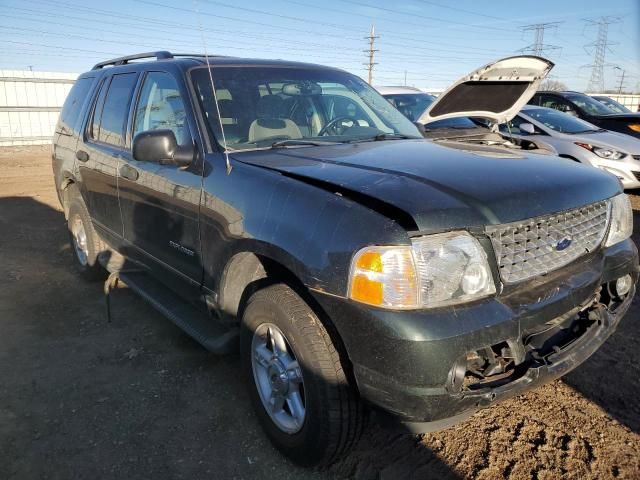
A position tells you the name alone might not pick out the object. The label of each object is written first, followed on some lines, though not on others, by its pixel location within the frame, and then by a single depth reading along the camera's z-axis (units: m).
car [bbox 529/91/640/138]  10.31
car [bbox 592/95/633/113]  12.88
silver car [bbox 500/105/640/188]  7.87
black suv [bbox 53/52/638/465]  1.93
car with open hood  4.26
